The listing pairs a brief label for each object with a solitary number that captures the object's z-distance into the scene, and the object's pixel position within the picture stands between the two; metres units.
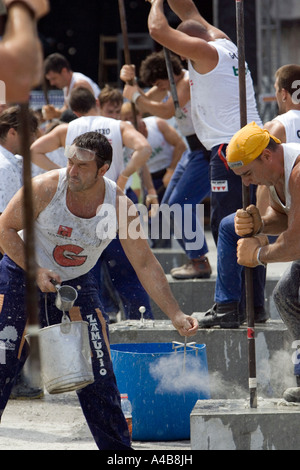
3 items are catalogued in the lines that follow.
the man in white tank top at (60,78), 18.56
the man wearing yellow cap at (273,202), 8.45
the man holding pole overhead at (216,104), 11.55
